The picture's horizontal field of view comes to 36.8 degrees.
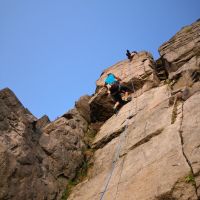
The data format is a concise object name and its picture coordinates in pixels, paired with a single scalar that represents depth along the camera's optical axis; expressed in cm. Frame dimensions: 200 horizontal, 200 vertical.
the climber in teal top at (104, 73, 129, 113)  1619
